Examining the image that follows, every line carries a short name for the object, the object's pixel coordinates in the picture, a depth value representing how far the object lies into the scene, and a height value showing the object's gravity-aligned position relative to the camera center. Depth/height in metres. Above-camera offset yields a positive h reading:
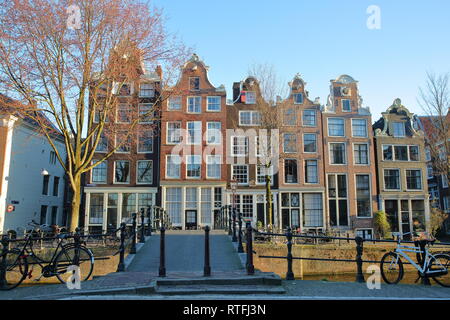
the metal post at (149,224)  14.77 -0.41
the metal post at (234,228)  12.84 -0.49
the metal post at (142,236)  13.04 -0.77
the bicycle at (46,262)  8.16 -1.05
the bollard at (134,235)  11.36 -0.65
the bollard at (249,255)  7.97 -0.88
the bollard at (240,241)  11.15 -0.80
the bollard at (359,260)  8.33 -1.02
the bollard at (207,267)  7.93 -1.13
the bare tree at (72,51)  14.48 +6.76
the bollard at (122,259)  9.31 -1.12
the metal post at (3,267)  7.84 -1.12
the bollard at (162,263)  7.96 -1.05
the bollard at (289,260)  8.33 -1.05
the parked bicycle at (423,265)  8.21 -1.13
